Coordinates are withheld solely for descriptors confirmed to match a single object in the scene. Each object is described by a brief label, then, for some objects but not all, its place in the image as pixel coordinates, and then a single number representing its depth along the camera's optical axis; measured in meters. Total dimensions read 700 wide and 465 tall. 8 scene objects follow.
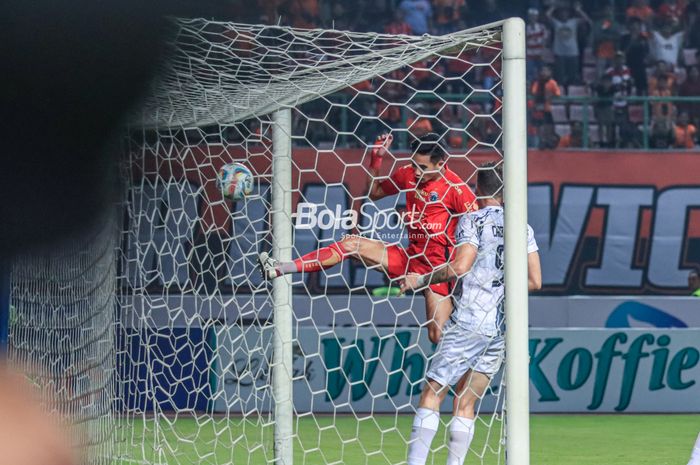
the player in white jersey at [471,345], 10.48
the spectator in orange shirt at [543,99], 28.17
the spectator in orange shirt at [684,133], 28.89
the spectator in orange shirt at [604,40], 31.91
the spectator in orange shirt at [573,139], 28.34
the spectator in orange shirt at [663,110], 29.30
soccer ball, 12.30
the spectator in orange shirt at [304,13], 29.19
